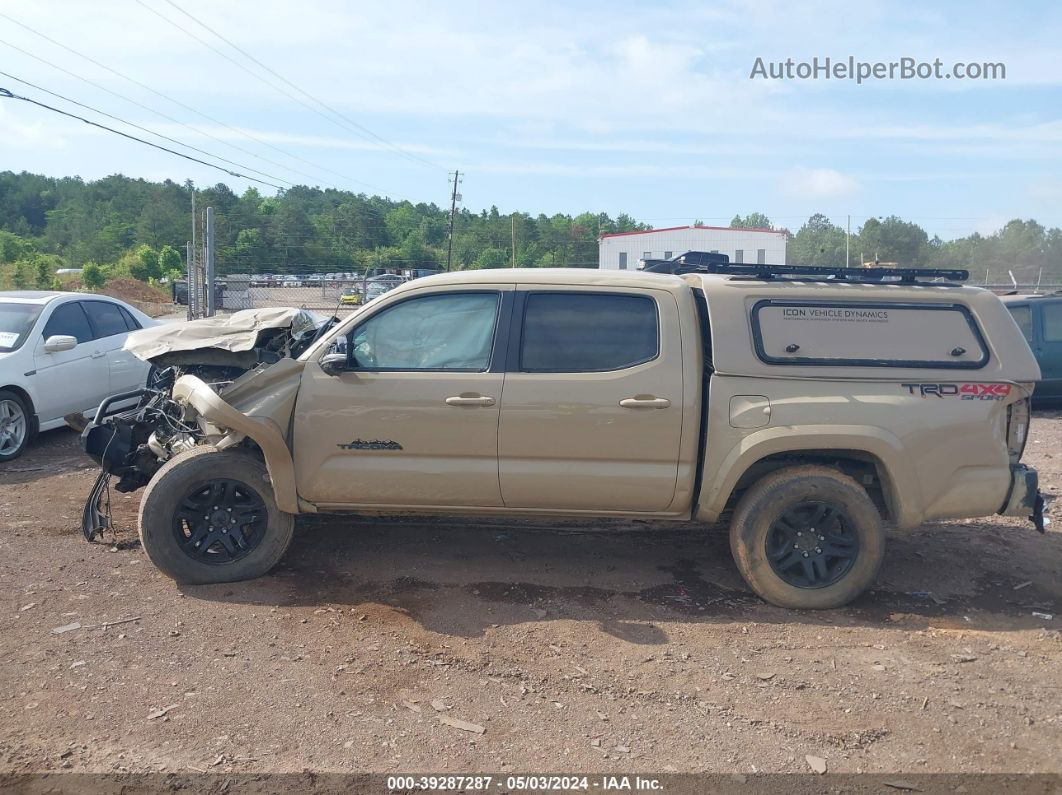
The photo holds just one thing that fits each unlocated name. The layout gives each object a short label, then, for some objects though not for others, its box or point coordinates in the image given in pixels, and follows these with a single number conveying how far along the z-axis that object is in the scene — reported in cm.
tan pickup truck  479
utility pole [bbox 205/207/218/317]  1389
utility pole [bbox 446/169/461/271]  3103
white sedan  815
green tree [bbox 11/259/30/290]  3422
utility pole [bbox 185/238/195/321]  1536
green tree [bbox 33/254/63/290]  3606
